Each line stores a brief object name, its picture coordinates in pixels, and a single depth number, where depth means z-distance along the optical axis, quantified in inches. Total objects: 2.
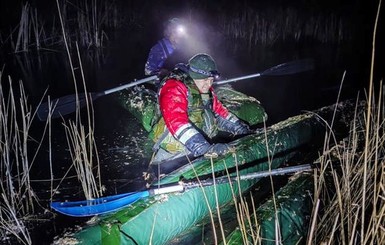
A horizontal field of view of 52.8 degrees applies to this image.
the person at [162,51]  279.6
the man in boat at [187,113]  158.1
